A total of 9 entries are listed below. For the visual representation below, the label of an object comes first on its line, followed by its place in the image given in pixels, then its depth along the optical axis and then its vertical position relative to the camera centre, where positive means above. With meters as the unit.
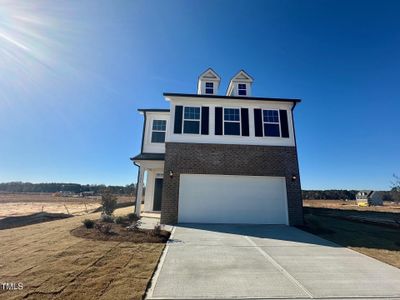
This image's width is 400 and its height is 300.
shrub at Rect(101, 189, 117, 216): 10.46 -0.37
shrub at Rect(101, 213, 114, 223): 9.77 -1.09
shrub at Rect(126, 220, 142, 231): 8.02 -1.24
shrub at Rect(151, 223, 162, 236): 7.49 -1.28
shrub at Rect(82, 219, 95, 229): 8.35 -1.17
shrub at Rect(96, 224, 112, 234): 7.49 -1.27
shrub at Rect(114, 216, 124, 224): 9.57 -1.13
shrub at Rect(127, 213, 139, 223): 10.14 -1.04
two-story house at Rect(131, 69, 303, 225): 10.79 +2.03
